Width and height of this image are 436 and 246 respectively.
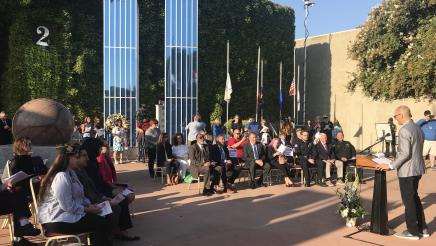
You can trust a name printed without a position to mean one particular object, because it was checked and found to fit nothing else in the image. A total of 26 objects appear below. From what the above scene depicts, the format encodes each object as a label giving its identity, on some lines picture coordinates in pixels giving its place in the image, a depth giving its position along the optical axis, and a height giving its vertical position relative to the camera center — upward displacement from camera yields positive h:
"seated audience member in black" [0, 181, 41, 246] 5.69 -1.35
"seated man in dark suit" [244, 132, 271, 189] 10.84 -1.18
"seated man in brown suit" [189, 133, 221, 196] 9.64 -1.26
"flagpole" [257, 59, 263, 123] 23.52 +0.95
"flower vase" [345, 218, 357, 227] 6.90 -1.79
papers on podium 6.33 -0.73
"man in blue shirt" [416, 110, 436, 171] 14.20 -0.74
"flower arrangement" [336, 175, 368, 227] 6.88 -1.55
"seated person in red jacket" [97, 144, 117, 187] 7.20 -0.93
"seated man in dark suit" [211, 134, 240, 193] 10.06 -1.32
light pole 22.16 +5.60
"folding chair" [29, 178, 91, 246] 4.68 -1.38
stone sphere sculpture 9.84 -0.26
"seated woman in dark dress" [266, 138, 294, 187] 11.05 -1.29
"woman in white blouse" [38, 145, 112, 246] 4.73 -1.09
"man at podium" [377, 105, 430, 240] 6.17 -0.79
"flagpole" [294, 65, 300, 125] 25.17 +1.60
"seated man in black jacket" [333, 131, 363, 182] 11.49 -1.10
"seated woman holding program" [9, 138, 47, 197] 6.05 -0.71
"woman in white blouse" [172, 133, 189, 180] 11.32 -1.18
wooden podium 6.47 -1.39
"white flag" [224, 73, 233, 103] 20.08 +1.04
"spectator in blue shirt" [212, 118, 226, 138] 15.36 -0.63
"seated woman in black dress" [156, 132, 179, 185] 11.12 -1.24
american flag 22.66 +1.22
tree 15.59 +2.45
